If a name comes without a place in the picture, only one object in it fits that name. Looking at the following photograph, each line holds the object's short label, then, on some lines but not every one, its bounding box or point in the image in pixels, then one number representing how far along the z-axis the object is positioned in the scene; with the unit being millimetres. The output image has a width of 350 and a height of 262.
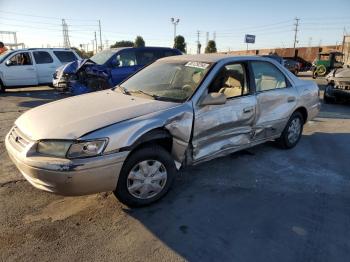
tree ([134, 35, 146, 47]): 55844
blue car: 9438
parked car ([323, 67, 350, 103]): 9914
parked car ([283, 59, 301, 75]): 26230
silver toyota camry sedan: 3021
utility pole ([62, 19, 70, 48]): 75262
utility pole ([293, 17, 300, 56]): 67388
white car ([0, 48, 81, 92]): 13109
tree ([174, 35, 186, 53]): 47988
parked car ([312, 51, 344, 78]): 23984
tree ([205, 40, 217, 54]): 53719
